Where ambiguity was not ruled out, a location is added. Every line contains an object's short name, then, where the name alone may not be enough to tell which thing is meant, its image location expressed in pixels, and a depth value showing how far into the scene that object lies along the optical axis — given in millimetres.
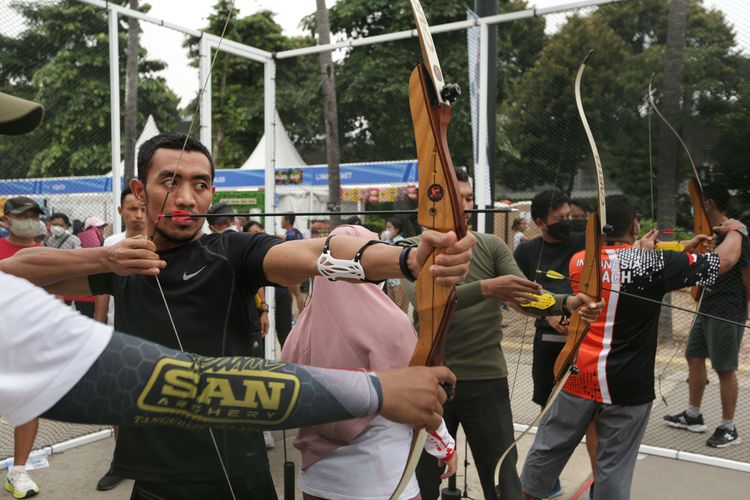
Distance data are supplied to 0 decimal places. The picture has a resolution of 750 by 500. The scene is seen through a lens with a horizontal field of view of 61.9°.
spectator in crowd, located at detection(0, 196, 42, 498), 3242
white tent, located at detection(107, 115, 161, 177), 5733
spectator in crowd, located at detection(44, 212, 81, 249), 5715
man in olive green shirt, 2590
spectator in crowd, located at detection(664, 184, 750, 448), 3861
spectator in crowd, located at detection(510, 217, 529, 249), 4911
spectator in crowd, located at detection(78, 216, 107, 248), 5801
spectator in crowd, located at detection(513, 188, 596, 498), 3389
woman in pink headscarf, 1634
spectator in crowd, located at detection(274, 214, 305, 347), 5062
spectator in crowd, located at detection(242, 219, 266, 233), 5907
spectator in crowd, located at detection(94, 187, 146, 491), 3441
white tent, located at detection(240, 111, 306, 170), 5160
